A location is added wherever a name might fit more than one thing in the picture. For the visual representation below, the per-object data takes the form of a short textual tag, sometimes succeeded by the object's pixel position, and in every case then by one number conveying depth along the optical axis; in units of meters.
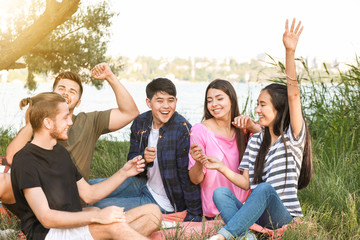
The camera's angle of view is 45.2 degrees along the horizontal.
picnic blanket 3.04
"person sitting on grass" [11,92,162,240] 2.45
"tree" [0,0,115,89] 7.45
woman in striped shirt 2.99
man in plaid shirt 3.70
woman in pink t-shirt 3.67
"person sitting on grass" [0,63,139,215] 3.49
